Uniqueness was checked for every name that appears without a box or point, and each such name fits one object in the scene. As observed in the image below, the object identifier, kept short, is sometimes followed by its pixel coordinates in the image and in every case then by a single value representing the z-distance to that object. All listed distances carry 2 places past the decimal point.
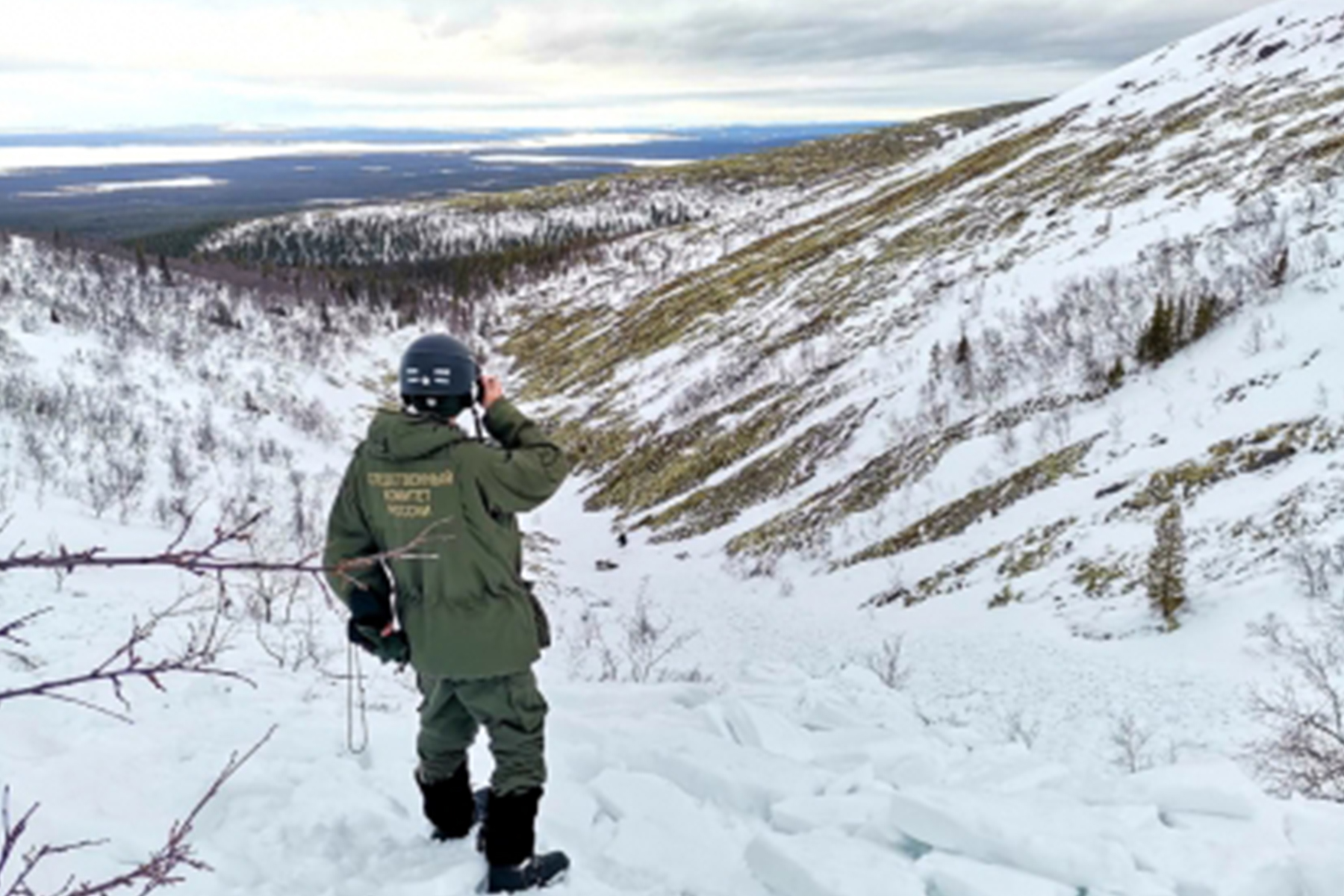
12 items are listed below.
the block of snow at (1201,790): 3.77
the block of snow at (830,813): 3.93
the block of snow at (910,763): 4.38
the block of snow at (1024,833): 3.47
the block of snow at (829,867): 3.45
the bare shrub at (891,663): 6.73
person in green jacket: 3.38
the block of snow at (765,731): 4.79
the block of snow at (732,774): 4.23
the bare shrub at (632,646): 7.22
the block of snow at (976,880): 3.41
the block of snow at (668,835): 3.69
